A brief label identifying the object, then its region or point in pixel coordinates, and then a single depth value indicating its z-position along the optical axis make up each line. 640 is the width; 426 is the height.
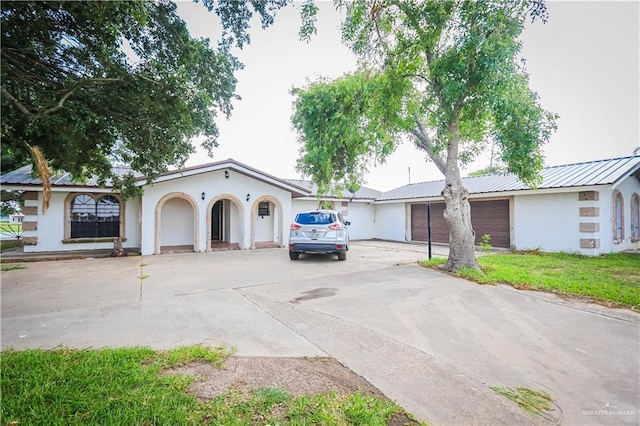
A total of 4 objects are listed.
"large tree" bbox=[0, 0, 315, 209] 4.47
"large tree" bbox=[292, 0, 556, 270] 6.87
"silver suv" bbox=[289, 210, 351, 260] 10.00
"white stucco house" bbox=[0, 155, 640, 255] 11.51
